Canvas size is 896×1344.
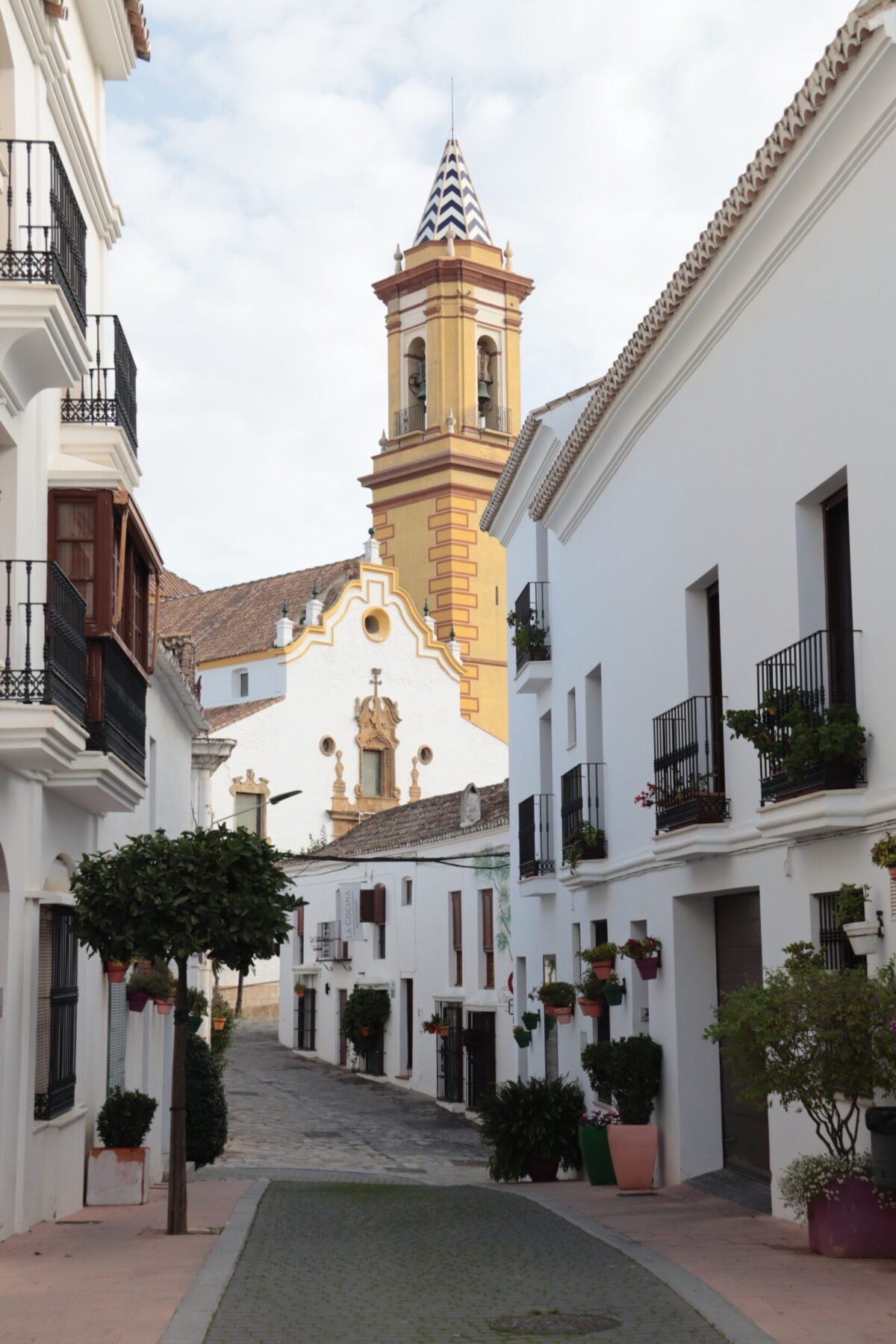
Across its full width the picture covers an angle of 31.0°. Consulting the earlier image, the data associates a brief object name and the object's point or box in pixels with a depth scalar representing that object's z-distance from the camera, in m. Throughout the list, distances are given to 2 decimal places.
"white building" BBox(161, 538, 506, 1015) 47.56
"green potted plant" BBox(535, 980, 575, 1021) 19.38
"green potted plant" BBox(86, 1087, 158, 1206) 14.01
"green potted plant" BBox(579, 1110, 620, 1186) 15.85
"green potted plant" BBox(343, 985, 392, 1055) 35.34
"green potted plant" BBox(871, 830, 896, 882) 9.27
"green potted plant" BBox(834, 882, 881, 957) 9.88
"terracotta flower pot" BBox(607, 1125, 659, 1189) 15.11
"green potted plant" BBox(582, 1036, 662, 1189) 15.12
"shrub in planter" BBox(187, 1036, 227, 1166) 19.08
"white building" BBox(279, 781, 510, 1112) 28.97
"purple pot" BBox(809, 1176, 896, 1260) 9.29
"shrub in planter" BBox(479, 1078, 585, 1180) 17.42
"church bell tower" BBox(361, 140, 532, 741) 50.31
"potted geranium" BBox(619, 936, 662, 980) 15.55
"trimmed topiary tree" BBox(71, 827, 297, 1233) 11.38
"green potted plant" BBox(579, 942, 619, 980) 17.06
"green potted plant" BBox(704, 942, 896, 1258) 9.09
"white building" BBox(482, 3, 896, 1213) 10.15
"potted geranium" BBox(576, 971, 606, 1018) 17.50
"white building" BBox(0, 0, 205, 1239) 10.91
